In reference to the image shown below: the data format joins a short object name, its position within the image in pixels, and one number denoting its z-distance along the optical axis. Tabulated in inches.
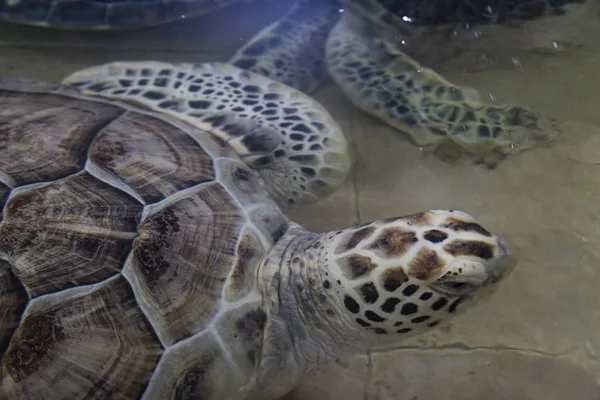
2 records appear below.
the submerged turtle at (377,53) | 29.7
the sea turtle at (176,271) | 18.3
